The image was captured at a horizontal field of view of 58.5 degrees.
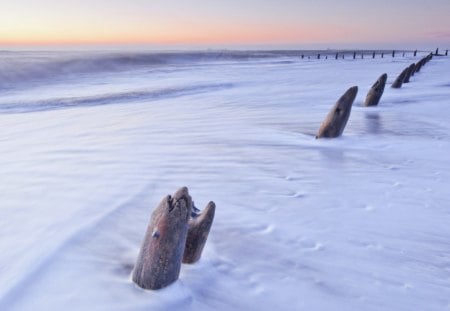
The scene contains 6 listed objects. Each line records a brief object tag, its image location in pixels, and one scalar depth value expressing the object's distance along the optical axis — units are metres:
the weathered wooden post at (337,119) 5.82
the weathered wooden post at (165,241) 2.00
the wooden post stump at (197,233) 2.31
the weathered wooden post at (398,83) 13.71
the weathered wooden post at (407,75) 15.67
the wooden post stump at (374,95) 9.42
